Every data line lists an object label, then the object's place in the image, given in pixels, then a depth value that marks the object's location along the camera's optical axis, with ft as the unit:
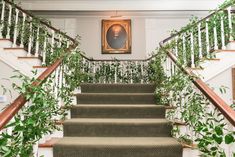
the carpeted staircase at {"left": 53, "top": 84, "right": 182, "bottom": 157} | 9.27
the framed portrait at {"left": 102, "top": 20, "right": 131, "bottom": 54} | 25.17
